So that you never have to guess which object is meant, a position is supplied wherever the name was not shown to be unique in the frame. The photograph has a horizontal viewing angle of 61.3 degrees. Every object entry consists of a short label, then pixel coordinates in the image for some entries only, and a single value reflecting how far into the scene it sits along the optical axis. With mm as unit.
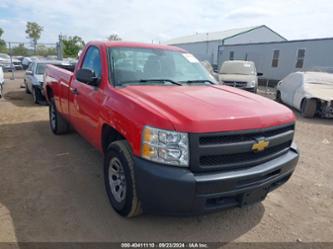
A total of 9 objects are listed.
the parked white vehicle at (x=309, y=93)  9000
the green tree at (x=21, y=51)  28484
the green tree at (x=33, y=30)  51406
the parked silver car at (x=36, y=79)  9727
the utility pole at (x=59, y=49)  19531
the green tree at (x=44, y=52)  30656
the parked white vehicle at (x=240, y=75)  12218
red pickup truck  2426
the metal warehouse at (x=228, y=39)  34625
